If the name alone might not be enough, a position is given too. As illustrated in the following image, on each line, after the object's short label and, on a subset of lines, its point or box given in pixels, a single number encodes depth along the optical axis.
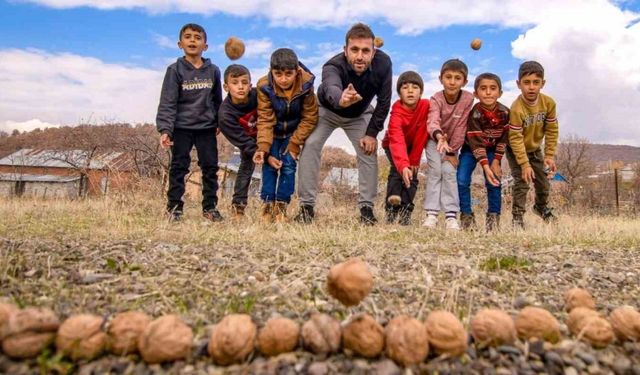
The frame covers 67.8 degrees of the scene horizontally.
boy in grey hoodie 5.18
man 4.76
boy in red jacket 5.13
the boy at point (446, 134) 5.01
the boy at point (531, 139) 5.20
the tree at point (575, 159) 20.47
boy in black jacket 5.11
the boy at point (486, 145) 5.14
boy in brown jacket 4.87
